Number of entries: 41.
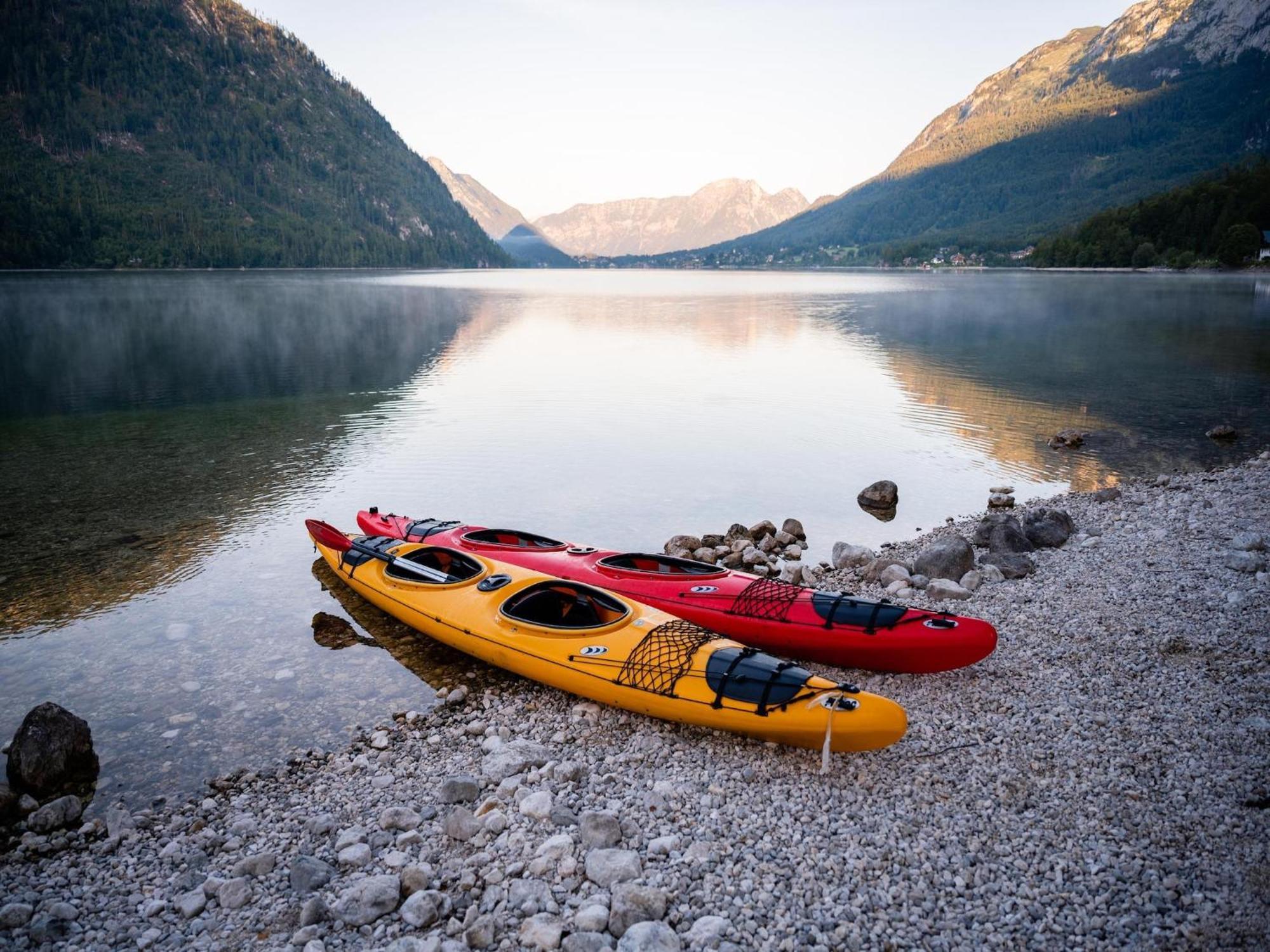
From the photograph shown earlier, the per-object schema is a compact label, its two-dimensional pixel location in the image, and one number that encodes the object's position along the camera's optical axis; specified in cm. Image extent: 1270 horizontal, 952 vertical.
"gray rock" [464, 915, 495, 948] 475
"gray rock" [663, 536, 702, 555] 1254
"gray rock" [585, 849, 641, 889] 523
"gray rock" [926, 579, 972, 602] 992
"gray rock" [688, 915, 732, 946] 464
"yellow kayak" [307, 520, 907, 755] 652
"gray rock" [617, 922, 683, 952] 454
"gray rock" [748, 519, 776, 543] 1318
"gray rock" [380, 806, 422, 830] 604
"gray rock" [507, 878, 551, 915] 504
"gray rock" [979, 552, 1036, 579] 1077
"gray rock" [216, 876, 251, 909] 526
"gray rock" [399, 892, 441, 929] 497
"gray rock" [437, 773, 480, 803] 639
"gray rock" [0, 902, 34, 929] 516
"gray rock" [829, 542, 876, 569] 1162
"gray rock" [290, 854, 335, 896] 536
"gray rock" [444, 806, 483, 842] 588
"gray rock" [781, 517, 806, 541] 1336
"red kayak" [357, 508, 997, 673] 788
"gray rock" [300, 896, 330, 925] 502
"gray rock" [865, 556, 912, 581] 1104
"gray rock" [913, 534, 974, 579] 1069
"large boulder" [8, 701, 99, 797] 675
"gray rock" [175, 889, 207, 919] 521
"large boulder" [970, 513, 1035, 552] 1179
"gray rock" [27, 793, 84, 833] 622
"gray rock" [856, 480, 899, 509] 1531
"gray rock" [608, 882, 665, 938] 477
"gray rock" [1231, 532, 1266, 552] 1019
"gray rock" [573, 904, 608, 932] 479
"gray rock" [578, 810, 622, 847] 561
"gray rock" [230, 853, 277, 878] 555
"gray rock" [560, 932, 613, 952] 459
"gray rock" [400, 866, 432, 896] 525
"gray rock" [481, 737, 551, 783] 672
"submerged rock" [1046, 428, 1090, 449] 1944
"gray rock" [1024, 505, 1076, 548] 1194
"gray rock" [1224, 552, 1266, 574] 961
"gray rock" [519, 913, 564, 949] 469
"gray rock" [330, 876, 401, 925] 503
